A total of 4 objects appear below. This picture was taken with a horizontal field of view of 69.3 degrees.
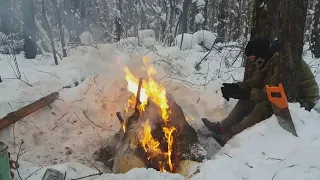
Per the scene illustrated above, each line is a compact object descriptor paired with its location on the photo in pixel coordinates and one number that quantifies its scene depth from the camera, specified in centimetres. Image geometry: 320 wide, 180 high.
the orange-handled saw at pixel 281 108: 231
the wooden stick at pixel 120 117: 363
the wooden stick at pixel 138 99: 325
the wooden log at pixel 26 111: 317
